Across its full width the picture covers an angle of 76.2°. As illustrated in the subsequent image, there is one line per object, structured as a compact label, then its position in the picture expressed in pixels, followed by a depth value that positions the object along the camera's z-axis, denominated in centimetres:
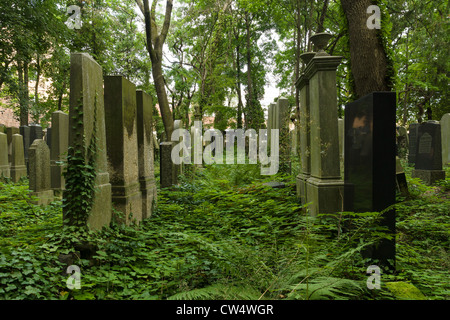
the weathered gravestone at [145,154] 525
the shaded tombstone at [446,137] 1228
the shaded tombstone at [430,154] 898
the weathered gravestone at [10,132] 1140
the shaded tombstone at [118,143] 429
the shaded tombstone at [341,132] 818
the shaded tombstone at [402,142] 1443
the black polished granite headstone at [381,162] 299
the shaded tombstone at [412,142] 1289
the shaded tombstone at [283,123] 819
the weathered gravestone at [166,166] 758
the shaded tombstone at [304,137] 554
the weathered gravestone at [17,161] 867
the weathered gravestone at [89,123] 347
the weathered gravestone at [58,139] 667
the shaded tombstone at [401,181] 664
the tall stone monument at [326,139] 454
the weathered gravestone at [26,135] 1212
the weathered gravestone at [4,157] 889
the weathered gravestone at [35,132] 1213
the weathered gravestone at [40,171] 601
